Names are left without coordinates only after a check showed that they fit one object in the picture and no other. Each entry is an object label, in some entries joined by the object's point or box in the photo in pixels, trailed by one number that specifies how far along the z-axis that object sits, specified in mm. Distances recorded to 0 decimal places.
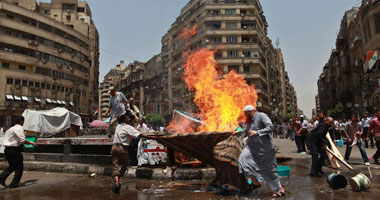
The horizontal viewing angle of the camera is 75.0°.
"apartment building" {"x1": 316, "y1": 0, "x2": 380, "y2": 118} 28266
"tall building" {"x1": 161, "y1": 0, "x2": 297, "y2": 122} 43469
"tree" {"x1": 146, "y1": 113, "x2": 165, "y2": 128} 57250
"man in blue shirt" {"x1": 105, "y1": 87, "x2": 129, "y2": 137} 7875
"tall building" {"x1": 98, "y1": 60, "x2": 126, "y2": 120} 119856
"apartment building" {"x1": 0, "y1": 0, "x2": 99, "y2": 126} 37500
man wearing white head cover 4594
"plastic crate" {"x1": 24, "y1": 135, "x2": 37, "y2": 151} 8409
